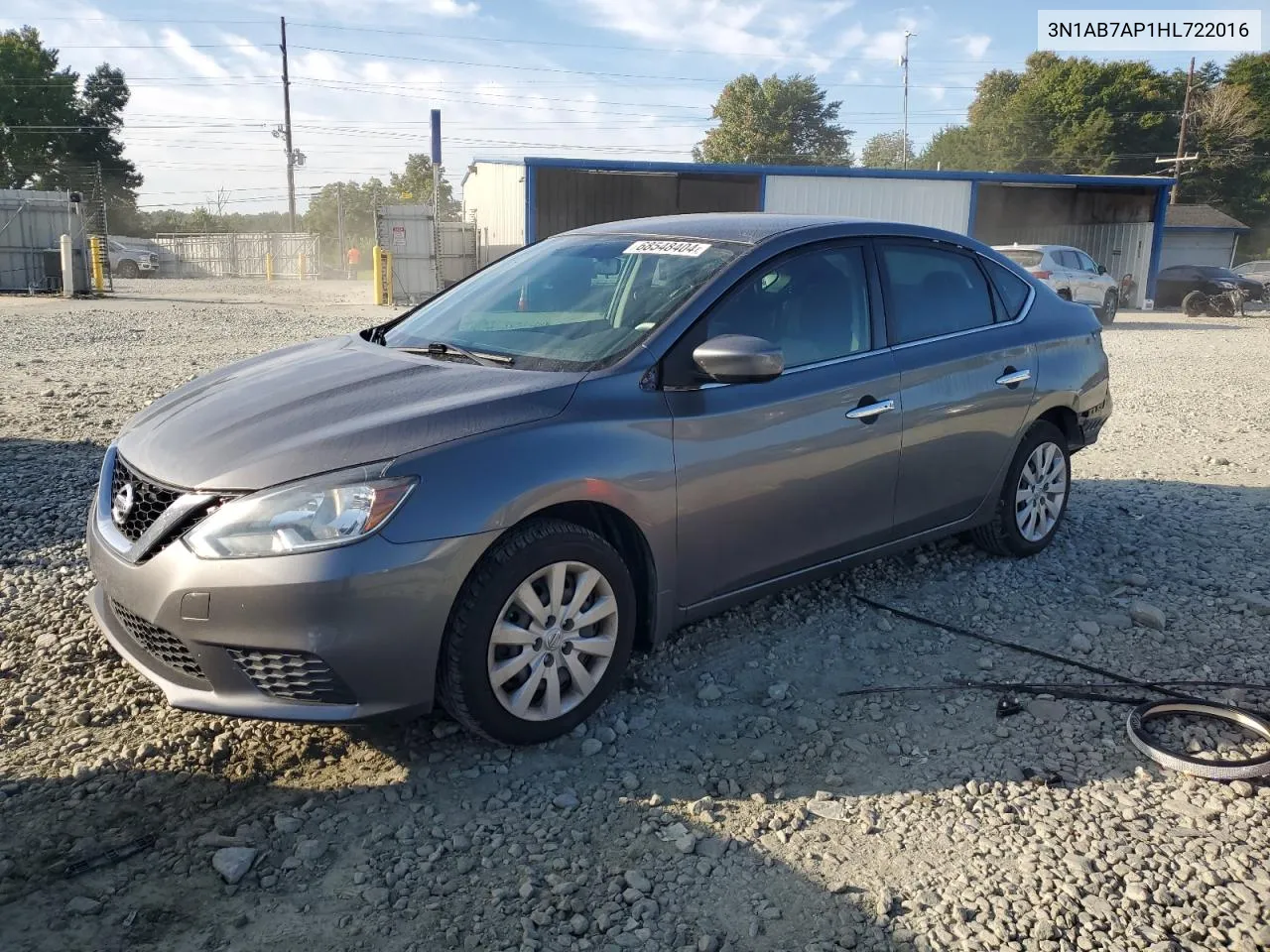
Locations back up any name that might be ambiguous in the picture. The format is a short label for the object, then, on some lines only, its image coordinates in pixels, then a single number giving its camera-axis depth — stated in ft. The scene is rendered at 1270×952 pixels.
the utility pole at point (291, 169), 184.85
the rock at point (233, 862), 8.74
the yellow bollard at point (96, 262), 86.58
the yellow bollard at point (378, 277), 83.66
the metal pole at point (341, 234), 172.52
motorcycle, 90.38
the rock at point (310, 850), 9.05
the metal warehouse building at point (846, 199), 87.40
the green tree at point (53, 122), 172.24
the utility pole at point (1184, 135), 181.16
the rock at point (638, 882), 8.70
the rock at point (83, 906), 8.23
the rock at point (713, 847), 9.21
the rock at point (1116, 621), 14.71
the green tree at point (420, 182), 227.81
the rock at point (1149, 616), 14.64
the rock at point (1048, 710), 11.91
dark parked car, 103.19
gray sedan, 9.52
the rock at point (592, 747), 10.93
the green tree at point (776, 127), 245.04
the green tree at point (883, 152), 341.41
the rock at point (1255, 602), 15.16
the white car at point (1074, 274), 67.72
